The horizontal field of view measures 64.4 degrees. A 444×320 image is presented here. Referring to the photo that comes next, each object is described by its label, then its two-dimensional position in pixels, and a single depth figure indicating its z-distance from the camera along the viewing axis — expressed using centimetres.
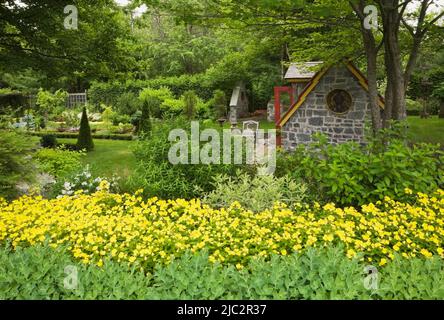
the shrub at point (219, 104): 2608
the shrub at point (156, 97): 2628
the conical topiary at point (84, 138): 1555
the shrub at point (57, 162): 951
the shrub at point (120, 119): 2377
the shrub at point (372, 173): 569
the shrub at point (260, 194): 593
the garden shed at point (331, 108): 1158
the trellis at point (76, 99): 3085
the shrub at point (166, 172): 682
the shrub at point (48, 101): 2660
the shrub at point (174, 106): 2527
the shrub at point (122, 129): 2102
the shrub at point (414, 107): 2502
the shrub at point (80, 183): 759
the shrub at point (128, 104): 2631
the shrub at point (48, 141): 1608
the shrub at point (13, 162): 681
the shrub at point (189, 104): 2402
